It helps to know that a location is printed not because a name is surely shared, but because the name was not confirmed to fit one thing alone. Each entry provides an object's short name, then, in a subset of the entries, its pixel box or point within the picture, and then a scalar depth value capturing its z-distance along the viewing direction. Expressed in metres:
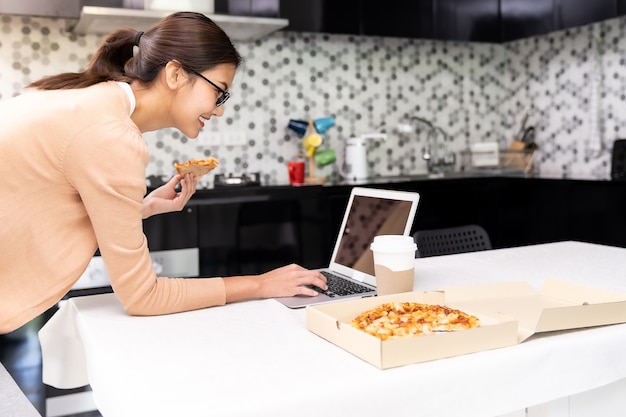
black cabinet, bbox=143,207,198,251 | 3.37
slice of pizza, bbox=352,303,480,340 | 1.19
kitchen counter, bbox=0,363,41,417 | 1.27
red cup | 4.12
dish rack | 4.86
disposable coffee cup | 1.58
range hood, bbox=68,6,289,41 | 3.37
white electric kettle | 4.38
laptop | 1.69
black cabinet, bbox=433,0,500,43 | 4.43
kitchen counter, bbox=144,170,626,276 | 3.49
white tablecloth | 1.03
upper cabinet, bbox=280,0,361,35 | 4.04
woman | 1.43
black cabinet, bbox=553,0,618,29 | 3.87
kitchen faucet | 4.80
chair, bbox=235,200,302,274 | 3.59
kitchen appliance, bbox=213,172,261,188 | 3.79
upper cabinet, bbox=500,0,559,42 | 4.29
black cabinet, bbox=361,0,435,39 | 4.21
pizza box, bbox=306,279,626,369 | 1.13
